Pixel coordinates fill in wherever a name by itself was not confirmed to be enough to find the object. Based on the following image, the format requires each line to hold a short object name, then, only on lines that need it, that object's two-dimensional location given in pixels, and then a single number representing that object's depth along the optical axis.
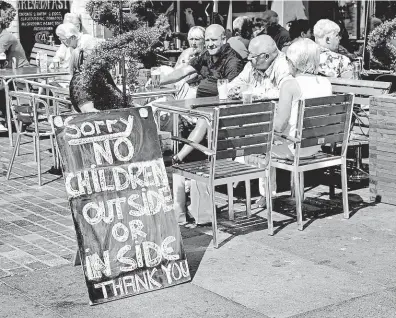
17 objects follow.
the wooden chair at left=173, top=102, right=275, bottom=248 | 9.80
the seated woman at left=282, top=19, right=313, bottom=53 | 19.82
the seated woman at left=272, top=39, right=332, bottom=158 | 10.97
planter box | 11.43
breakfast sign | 23.76
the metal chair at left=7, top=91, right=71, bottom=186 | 13.02
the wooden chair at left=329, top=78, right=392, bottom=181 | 12.84
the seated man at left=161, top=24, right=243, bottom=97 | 13.77
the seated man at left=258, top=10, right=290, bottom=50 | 19.75
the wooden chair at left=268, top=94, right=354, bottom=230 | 10.60
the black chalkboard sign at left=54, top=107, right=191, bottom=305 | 8.28
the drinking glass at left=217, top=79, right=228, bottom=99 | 12.17
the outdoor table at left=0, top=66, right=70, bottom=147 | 16.41
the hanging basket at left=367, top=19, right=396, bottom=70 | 12.23
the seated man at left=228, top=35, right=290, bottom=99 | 12.06
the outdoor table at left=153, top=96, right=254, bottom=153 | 10.13
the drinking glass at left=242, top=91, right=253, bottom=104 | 11.27
